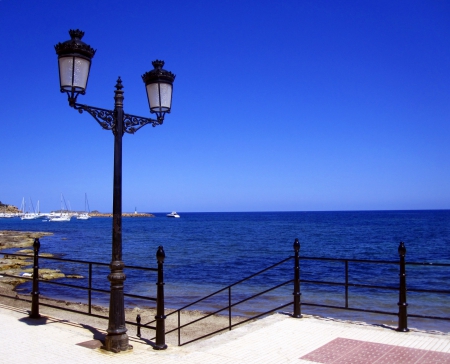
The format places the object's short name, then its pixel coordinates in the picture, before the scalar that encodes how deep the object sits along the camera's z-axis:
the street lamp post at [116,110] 6.13
